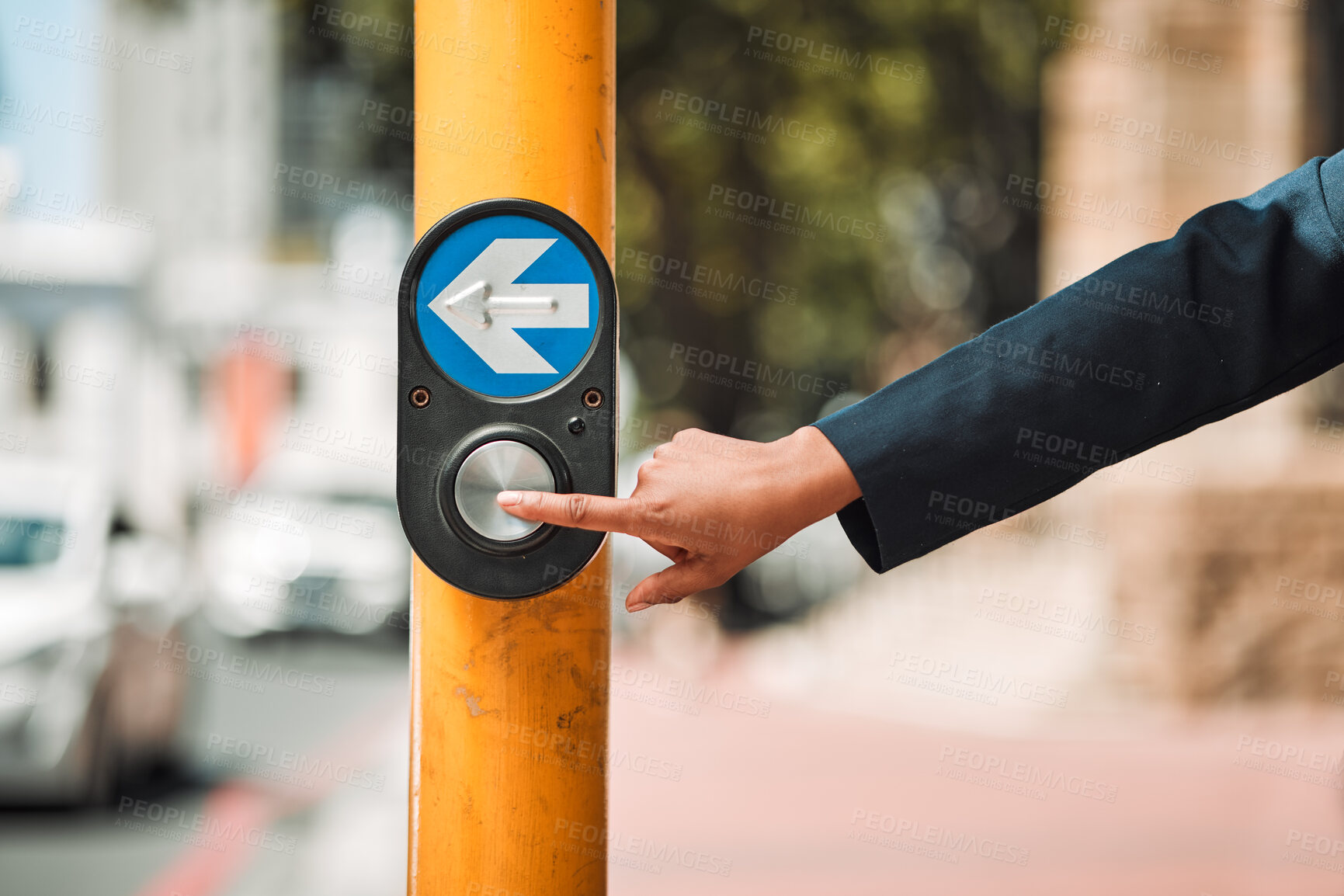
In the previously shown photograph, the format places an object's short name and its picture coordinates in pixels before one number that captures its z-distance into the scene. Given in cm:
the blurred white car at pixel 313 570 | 1340
